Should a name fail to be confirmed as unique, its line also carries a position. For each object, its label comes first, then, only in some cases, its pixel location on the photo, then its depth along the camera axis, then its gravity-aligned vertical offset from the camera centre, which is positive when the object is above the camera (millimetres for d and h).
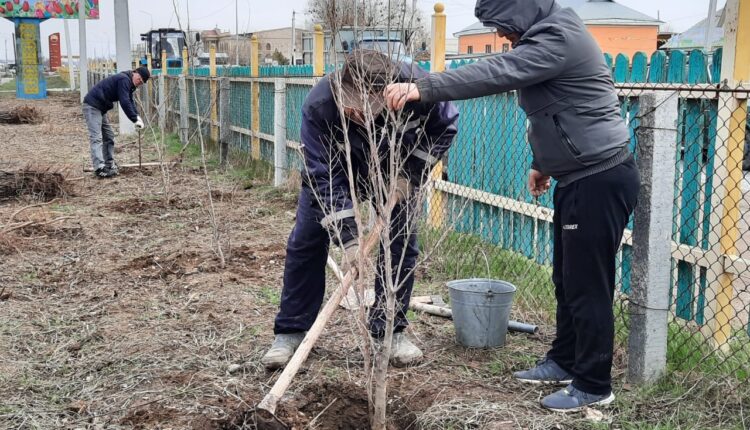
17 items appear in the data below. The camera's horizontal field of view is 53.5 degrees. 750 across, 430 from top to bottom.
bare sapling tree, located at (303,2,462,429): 2801 -359
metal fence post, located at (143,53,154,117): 20706 +92
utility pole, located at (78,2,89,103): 23859 +1895
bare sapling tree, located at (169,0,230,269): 5668 -1191
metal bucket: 3799 -1097
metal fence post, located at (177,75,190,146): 14969 -197
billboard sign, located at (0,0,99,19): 33344 +3998
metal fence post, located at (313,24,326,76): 8914 +540
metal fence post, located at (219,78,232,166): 11953 -368
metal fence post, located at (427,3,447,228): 6258 +433
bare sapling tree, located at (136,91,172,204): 8375 -979
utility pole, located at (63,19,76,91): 40781 +2590
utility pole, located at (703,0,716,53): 14134 +1563
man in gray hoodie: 2842 -142
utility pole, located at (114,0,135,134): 16688 +1413
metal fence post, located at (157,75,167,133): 15164 +251
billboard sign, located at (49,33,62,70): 58094 +3800
